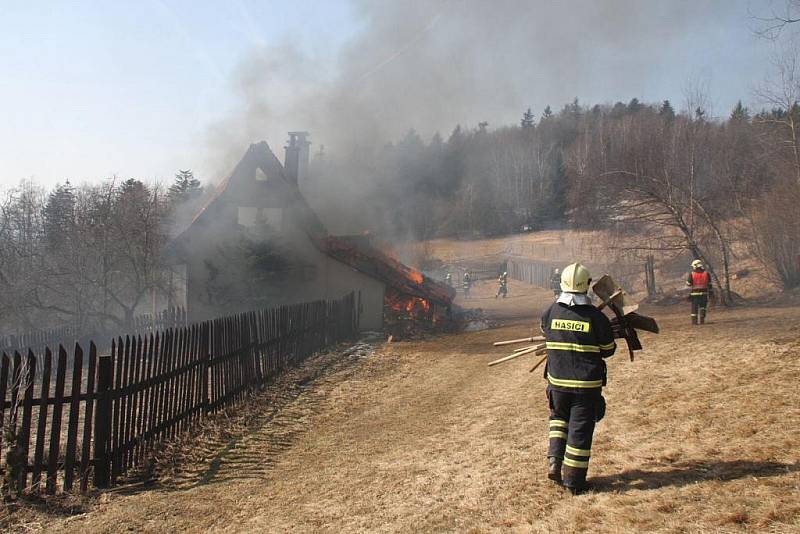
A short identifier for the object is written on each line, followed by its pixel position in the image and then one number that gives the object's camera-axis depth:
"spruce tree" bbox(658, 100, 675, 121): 53.73
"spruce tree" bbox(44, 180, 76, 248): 18.83
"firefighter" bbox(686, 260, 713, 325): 14.09
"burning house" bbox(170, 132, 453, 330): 20.50
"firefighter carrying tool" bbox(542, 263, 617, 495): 4.67
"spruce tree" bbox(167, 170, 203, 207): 47.44
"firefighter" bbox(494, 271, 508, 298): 37.38
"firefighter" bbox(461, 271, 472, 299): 37.31
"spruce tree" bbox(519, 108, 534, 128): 70.81
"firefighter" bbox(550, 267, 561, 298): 27.83
